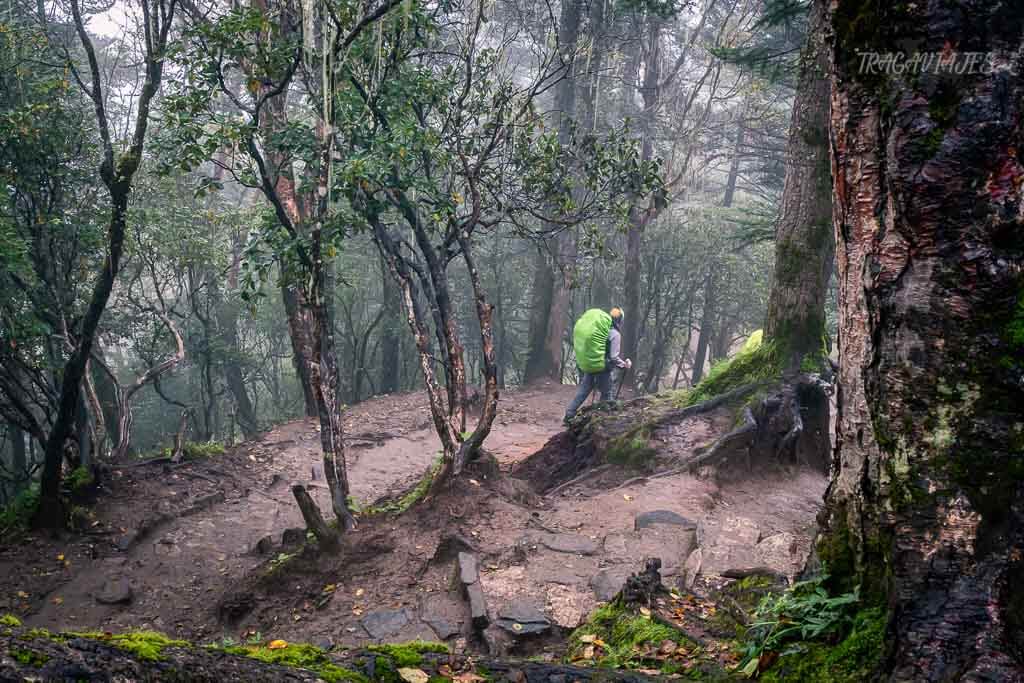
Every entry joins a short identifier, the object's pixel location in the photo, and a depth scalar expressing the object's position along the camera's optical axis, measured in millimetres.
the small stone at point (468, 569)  5586
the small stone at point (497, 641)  4715
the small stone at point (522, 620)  4871
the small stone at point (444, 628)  5090
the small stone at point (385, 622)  5207
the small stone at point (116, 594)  7012
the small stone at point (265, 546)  7895
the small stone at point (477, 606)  5039
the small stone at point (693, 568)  5239
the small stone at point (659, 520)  6695
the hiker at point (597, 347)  10617
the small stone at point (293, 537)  7410
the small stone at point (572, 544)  6279
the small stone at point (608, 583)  5402
